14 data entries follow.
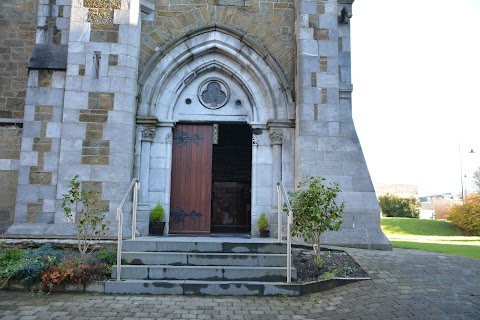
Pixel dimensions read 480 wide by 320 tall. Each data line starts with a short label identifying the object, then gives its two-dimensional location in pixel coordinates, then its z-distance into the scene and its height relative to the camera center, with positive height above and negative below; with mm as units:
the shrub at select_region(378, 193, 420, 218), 27078 +433
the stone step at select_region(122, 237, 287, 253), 6062 -552
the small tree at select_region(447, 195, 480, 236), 19812 -96
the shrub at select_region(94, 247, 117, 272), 5900 -721
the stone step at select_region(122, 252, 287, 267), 5828 -712
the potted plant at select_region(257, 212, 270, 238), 7898 -305
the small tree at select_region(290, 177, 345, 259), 5871 -10
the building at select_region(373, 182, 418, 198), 55844 +3600
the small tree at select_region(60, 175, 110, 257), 6654 -162
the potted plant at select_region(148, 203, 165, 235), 7855 -264
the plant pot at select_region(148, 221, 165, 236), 7852 -380
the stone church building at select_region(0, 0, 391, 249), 7473 +2096
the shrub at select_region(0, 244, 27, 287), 5252 -758
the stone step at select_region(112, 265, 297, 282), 5562 -876
